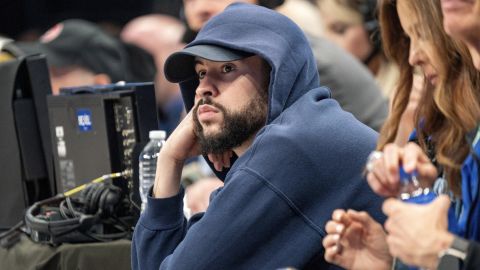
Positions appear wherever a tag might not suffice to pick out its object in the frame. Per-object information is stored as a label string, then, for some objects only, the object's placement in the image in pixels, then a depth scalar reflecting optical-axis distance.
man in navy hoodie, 5.56
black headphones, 6.83
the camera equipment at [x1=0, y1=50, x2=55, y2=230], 8.10
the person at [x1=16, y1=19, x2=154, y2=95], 10.98
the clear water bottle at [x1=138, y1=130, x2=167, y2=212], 7.14
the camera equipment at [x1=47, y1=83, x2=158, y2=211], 7.34
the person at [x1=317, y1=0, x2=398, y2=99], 11.60
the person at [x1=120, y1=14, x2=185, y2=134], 15.09
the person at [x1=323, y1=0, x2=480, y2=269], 4.04
